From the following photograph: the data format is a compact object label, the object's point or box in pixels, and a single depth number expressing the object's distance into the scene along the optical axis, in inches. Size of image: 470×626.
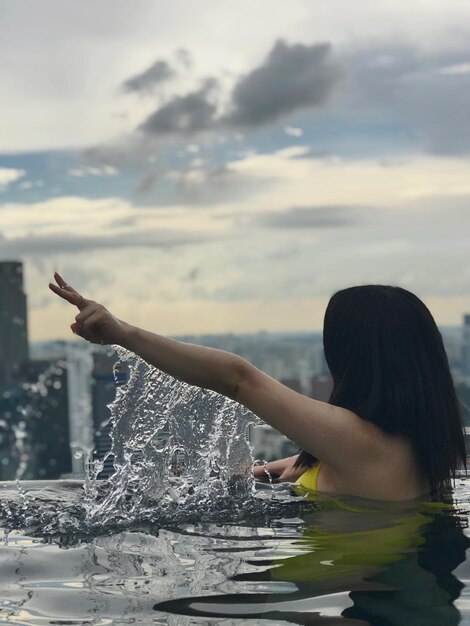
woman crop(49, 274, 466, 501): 102.0
